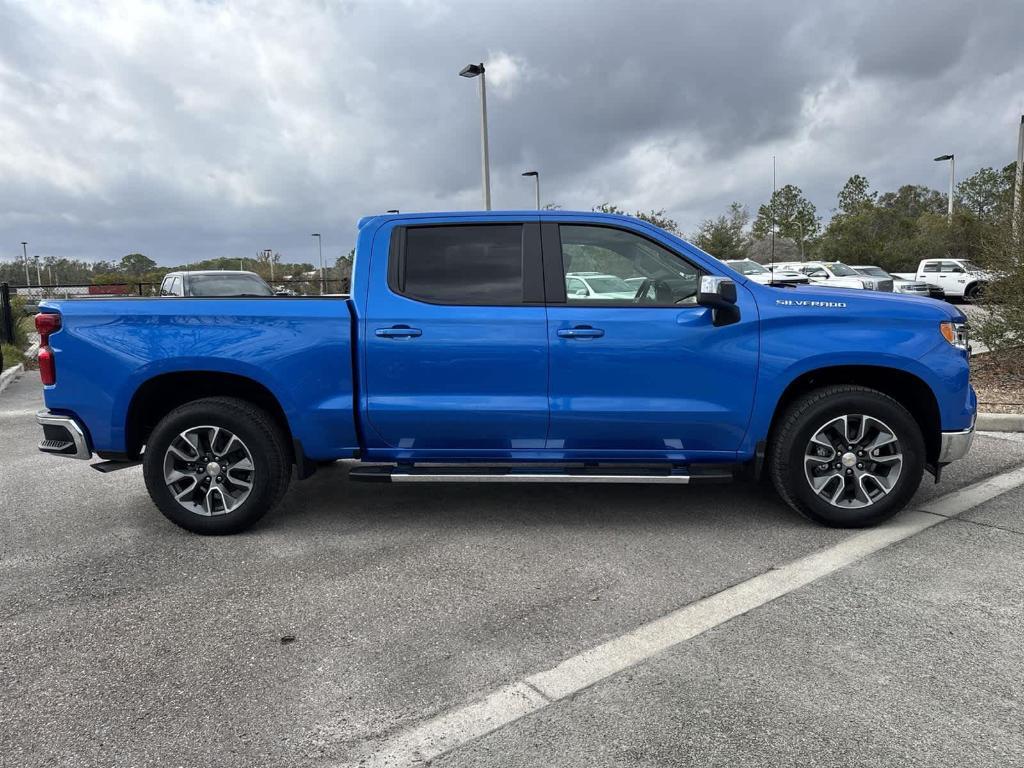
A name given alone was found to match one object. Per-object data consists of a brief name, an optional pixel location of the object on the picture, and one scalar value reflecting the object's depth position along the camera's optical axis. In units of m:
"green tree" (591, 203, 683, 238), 42.99
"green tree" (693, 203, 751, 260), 44.78
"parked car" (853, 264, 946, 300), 24.48
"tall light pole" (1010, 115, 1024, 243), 9.19
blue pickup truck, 4.30
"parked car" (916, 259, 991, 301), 24.98
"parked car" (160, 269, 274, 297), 11.77
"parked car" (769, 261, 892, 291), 24.83
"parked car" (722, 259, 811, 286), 25.25
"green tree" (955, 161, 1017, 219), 47.59
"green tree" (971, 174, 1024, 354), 9.05
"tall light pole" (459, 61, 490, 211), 18.33
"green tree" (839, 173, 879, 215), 64.81
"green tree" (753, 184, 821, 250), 56.06
